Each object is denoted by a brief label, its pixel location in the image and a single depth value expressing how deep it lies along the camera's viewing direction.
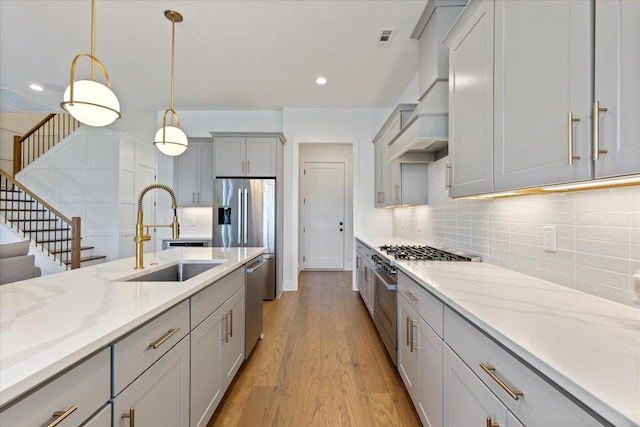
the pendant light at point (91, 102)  1.71
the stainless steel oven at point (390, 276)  2.22
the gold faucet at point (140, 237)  1.83
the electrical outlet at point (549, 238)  1.45
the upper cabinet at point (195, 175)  4.88
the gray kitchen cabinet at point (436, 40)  2.17
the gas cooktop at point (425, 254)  2.18
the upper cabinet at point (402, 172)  3.04
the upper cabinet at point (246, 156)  4.50
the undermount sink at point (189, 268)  2.19
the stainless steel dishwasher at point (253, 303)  2.44
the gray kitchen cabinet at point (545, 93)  0.81
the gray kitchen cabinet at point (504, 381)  0.68
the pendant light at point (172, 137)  2.63
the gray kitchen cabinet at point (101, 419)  0.81
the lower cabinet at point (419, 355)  1.43
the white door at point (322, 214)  6.57
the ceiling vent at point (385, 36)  2.83
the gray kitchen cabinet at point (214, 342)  1.49
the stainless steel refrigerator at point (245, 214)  4.40
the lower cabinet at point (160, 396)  0.96
